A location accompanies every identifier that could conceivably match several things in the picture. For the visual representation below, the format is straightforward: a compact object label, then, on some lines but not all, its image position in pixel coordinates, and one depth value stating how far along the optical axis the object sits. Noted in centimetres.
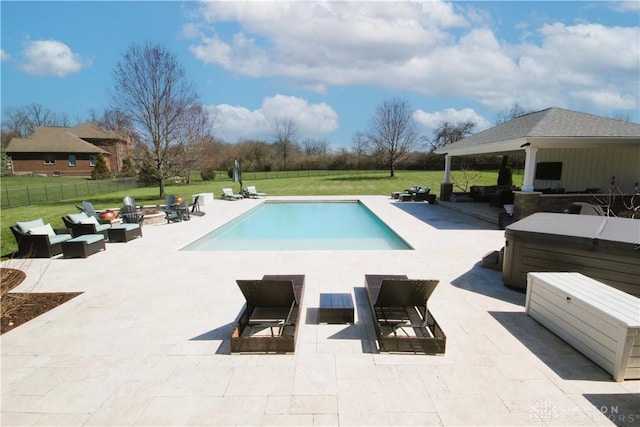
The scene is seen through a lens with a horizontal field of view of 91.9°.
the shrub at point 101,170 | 3353
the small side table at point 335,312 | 424
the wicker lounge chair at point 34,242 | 739
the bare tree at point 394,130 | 3397
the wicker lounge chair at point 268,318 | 357
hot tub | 433
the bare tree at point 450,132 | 4566
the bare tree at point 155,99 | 1739
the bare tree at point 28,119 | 5112
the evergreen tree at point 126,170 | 3044
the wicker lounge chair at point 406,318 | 355
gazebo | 977
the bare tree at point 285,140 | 5275
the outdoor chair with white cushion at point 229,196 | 1947
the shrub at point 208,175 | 3612
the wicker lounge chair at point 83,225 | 835
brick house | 3806
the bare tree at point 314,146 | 5601
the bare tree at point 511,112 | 4678
